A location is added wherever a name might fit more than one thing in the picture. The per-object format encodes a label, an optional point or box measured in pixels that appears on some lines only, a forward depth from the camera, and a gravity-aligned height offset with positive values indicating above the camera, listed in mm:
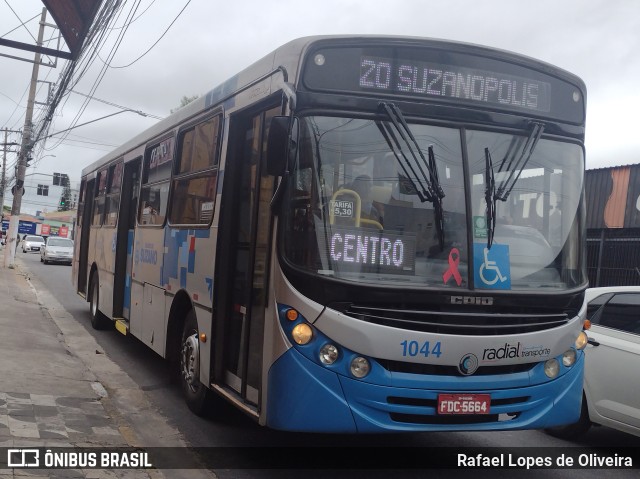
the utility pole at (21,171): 29406 +2124
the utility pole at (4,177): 49744 +3217
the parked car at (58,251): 38125 -1390
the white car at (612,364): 6152 -866
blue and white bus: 4742 +58
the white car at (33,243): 56562 -1578
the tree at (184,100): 44244 +8350
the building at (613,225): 17125 +1059
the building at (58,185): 45138 +2907
